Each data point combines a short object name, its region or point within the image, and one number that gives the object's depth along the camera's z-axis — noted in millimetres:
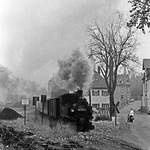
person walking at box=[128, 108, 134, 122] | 36281
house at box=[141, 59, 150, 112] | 71531
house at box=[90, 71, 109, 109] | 78750
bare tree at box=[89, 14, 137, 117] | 41531
